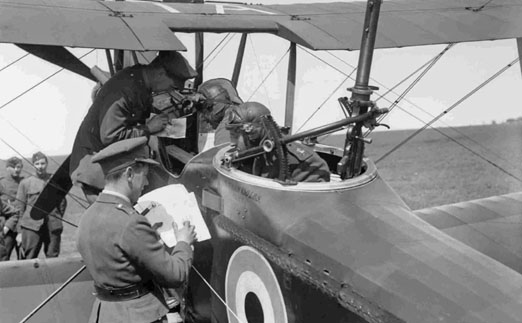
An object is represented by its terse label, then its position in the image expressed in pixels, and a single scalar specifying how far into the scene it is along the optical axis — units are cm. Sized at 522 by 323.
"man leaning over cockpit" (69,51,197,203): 461
